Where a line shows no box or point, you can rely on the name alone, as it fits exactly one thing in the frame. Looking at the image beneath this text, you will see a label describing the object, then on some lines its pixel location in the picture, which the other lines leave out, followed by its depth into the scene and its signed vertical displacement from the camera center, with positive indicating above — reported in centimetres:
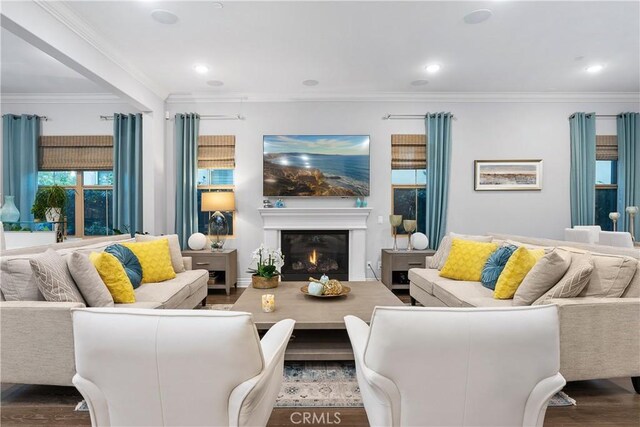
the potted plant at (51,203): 373 +11
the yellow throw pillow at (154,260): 313 -45
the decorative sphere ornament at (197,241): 462 -39
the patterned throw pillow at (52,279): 200 -41
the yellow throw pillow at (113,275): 239 -45
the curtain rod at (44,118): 500 +141
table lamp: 459 +12
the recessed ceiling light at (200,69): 398 +174
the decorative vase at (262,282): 308 -64
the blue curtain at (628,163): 495 +74
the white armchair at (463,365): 106 -49
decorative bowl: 272 -65
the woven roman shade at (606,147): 502 +99
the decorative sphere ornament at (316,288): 271 -61
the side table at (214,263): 446 -67
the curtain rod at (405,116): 501 +144
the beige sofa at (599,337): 198 -73
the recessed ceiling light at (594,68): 404 +177
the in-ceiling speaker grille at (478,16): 289 +174
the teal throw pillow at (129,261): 281 -42
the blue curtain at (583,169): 490 +65
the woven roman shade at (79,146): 501 +92
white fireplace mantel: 484 -16
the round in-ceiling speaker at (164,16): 289 +173
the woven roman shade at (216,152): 497 +90
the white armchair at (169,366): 102 -48
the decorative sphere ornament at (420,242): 474 -41
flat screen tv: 491 +70
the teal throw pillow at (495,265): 284 -45
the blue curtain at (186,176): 488 +53
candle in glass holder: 240 -65
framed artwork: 502 +57
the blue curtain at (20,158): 491 +80
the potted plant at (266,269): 309 -52
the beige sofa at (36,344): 190 -75
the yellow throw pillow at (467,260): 320 -45
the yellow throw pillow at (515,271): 248 -43
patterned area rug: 197 -112
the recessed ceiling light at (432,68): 401 +176
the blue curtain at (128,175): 486 +55
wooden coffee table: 225 -71
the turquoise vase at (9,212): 357 +1
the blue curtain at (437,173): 491 +59
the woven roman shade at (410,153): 501 +90
